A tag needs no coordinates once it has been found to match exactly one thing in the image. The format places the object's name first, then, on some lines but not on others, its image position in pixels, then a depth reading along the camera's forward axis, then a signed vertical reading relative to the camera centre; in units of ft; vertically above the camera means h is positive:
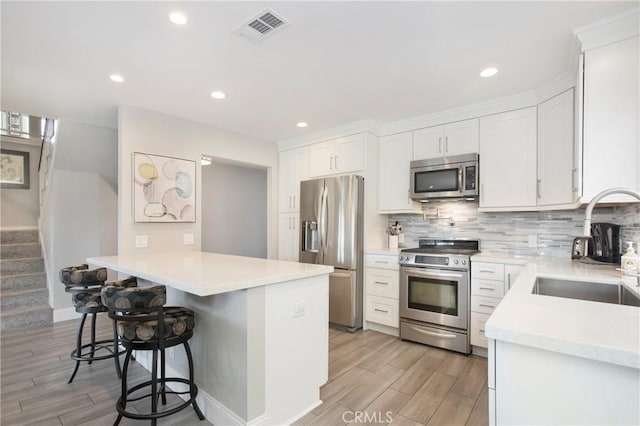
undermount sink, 5.21 -1.44
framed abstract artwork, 10.52 +0.91
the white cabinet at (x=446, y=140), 10.55 +2.73
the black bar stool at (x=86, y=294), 7.92 -2.19
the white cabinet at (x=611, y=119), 5.95 +1.95
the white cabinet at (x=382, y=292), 11.22 -2.99
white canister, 12.97 -1.18
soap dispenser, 5.30 -0.86
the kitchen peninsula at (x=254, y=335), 5.53 -2.47
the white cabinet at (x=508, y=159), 9.44 +1.79
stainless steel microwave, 10.39 +1.32
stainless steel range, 9.57 -2.75
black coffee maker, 7.57 -0.73
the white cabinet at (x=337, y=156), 12.34 +2.51
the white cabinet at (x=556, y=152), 8.19 +1.78
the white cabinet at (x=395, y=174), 12.01 +1.62
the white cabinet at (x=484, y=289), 9.02 -2.30
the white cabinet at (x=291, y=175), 14.38 +1.86
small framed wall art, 16.57 +2.45
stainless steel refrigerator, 11.63 -1.11
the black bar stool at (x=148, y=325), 5.41 -2.13
